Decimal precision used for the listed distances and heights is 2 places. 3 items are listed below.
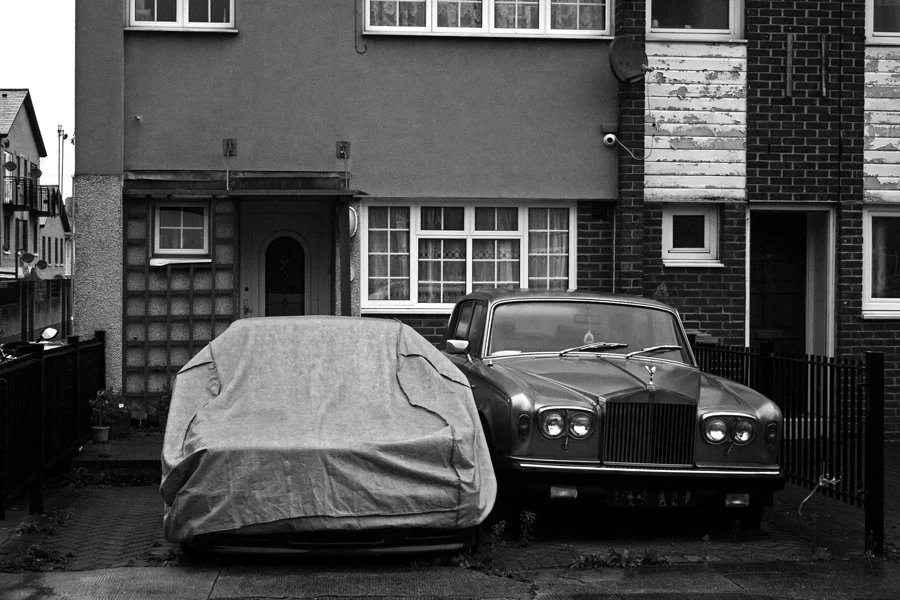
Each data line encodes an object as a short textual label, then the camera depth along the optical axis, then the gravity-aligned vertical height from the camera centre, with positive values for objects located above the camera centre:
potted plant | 11.15 -1.41
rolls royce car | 7.36 -1.08
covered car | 6.34 -0.99
